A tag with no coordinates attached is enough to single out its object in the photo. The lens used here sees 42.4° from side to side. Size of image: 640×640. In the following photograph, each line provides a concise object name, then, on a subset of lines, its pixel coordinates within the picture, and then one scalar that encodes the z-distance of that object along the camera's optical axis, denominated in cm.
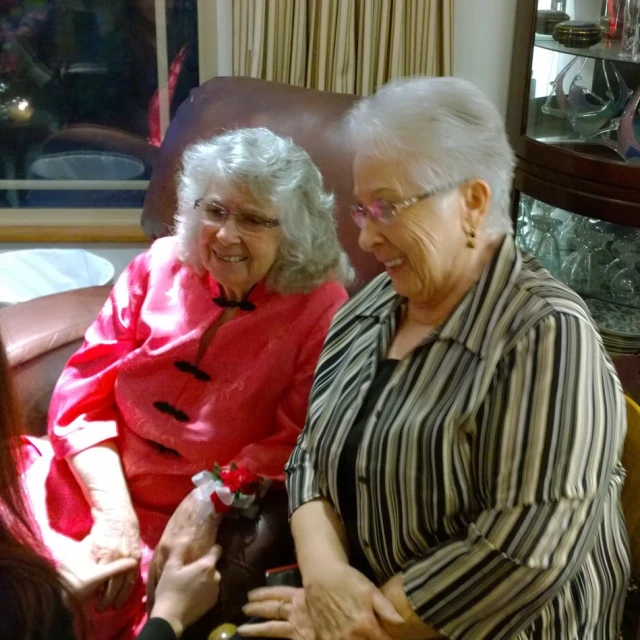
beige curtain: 224
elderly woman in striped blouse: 109
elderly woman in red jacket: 153
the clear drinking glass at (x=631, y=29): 203
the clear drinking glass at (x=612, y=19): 205
